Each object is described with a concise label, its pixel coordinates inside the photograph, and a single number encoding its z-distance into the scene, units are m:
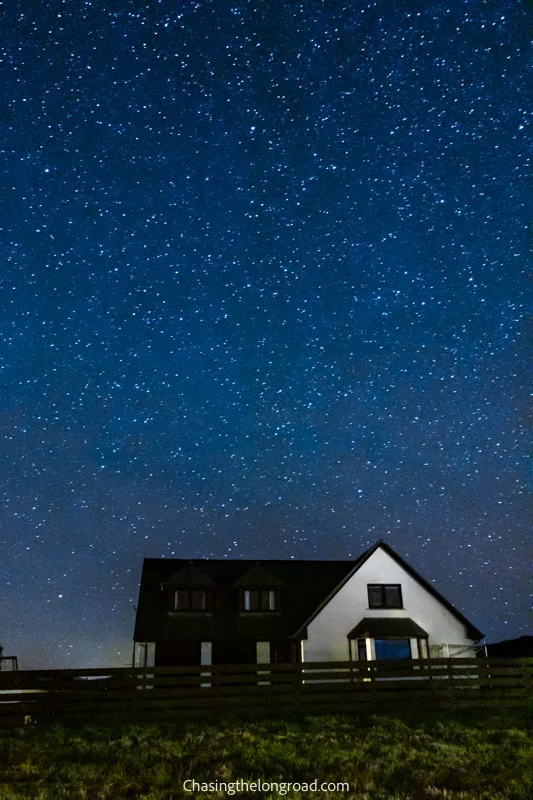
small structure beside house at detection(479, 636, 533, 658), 41.97
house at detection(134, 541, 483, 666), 29.94
